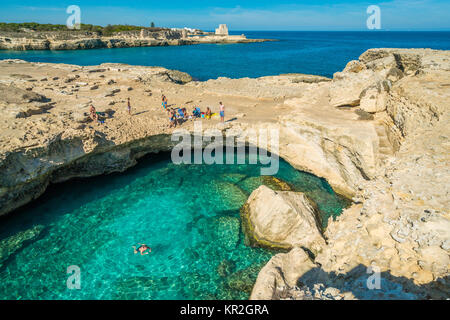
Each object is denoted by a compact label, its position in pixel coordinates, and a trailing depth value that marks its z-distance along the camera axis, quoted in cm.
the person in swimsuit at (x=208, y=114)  1963
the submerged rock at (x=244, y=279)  1029
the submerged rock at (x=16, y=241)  1164
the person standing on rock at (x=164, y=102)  2119
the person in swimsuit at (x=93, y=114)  1770
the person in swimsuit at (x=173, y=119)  1839
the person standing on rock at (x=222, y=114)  1818
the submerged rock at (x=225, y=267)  1094
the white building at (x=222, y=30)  18525
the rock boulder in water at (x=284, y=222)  1153
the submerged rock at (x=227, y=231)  1243
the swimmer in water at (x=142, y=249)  1184
